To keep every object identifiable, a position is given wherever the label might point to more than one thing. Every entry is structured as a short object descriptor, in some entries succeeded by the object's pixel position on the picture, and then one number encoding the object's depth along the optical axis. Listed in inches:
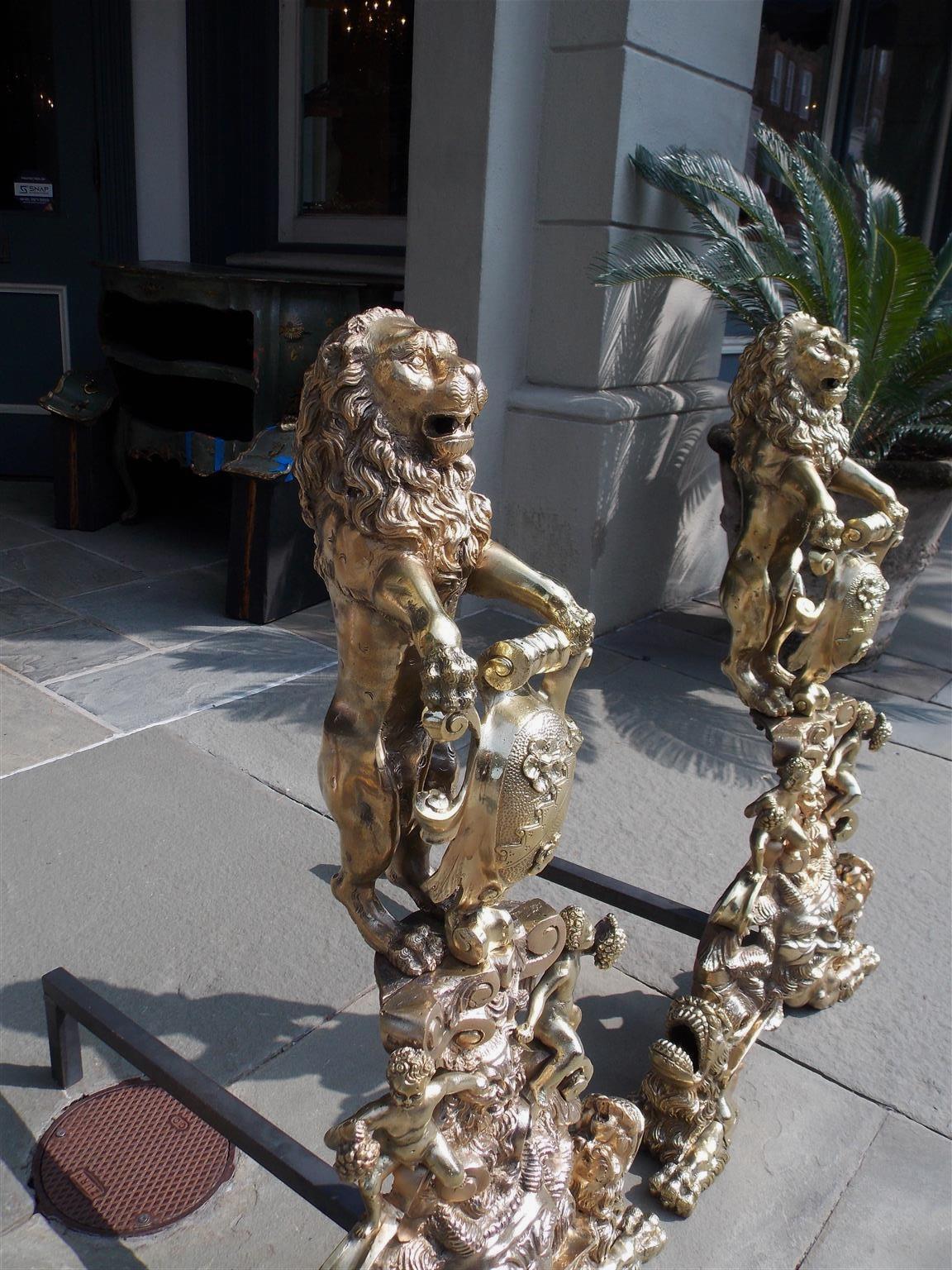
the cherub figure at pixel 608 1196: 65.7
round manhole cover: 72.6
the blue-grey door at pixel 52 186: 233.5
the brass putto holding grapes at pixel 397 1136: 52.7
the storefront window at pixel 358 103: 242.1
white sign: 242.2
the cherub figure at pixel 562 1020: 64.4
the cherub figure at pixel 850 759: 90.7
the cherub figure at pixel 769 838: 83.4
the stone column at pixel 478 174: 168.1
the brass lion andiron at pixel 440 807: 54.5
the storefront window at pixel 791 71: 254.4
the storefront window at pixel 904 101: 295.1
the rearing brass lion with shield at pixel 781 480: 82.7
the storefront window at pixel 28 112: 234.4
